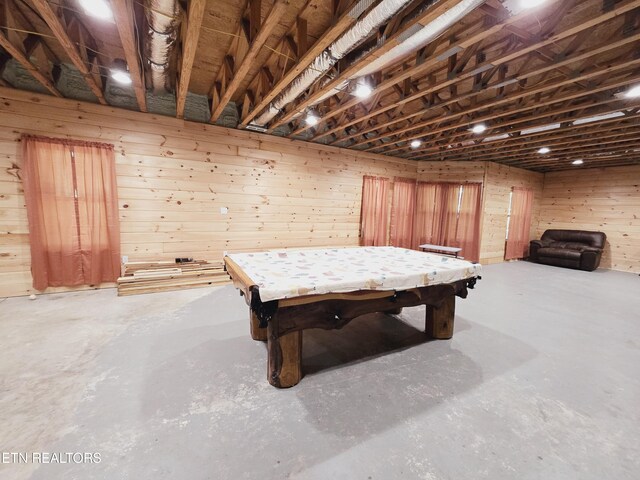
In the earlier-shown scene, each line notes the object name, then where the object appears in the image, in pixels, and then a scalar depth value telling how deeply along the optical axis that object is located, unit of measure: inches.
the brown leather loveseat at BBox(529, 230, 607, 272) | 248.8
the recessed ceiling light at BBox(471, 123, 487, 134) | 159.6
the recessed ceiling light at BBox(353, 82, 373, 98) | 112.1
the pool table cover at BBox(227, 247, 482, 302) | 67.9
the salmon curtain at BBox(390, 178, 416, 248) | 256.8
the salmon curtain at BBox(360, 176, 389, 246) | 239.1
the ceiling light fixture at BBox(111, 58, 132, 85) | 109.4
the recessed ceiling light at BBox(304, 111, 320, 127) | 152.6
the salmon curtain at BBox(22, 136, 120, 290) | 133.4
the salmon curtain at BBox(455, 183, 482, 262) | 254.2
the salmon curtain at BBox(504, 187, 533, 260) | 285.6
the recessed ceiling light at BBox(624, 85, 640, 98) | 105.4
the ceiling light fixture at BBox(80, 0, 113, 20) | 67.7
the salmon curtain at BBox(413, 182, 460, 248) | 262.2
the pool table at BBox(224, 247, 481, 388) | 67.0
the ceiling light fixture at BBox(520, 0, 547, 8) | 62.1
